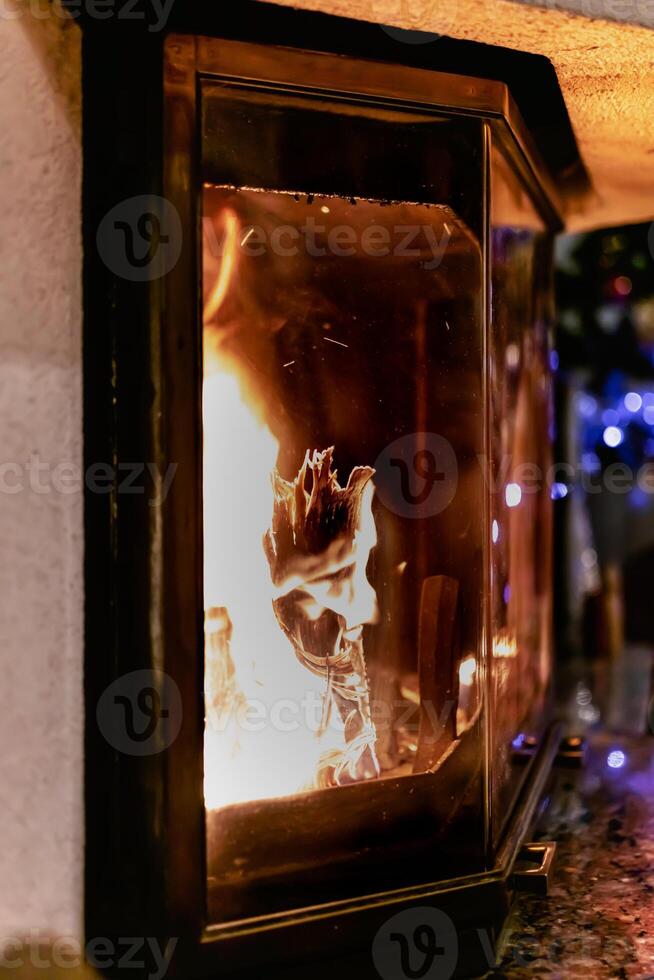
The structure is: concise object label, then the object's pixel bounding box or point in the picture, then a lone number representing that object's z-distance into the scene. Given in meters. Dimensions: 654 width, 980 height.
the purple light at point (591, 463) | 6.20
